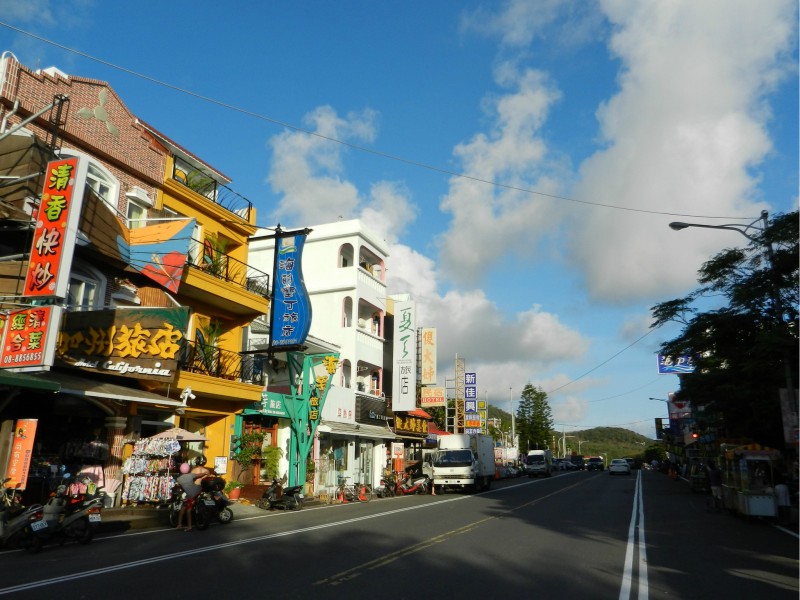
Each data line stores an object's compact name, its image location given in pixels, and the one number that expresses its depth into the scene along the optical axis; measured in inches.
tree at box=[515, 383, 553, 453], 3929.6
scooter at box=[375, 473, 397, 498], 1173.7
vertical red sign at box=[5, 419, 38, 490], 503.5
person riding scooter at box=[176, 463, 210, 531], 586.9
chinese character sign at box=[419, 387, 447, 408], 1626.5
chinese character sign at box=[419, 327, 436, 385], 1589.6
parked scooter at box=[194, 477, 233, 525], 591.8
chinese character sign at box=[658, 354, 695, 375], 1751.4
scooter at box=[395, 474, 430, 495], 1251.2
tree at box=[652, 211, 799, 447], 767.1
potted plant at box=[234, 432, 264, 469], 901.8
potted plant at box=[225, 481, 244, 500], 854.5
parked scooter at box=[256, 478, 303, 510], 802.2
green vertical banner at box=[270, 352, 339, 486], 952.9
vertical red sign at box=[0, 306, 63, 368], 515.5
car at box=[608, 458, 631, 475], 2456.9
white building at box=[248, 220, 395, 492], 1230.3
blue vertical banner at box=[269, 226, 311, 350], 880.9
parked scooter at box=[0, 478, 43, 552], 441.7
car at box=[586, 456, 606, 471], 3213.6
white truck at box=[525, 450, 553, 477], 2315.5
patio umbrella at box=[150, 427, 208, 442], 685.9
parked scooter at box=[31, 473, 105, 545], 463.8
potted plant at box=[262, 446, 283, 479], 952.9
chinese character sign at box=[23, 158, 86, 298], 534.0
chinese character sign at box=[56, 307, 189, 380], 632.4
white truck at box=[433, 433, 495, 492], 1278.3
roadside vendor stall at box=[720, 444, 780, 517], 685.9
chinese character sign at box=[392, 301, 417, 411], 1373.0
